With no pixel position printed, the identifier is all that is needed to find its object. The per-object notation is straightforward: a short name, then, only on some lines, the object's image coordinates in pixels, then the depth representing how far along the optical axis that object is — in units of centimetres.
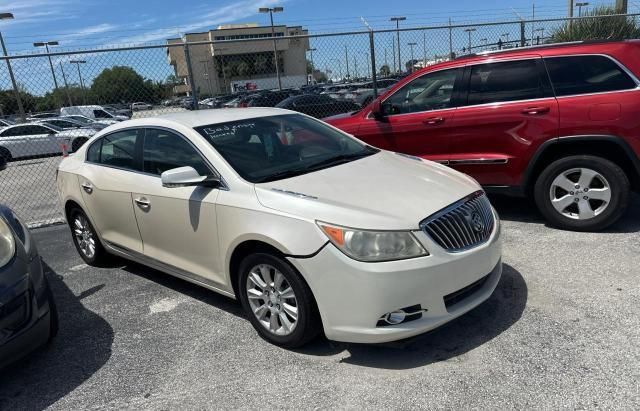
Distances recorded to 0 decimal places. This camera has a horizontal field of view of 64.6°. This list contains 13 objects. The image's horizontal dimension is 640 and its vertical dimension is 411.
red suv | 478
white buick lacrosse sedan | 295
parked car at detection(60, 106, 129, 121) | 1464
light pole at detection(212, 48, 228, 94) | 1389
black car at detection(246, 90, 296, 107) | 1910
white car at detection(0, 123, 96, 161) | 1789
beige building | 1122
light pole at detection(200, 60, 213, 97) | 1502
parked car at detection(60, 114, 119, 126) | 1859
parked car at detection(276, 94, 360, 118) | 1760
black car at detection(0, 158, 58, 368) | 304
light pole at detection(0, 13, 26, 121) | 742
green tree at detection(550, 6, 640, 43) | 1354
